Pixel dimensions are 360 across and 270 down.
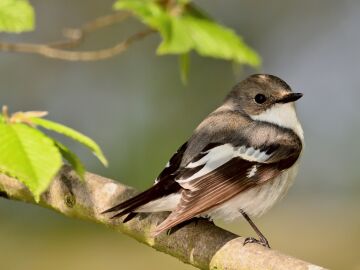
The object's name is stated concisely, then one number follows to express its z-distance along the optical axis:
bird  6.92
